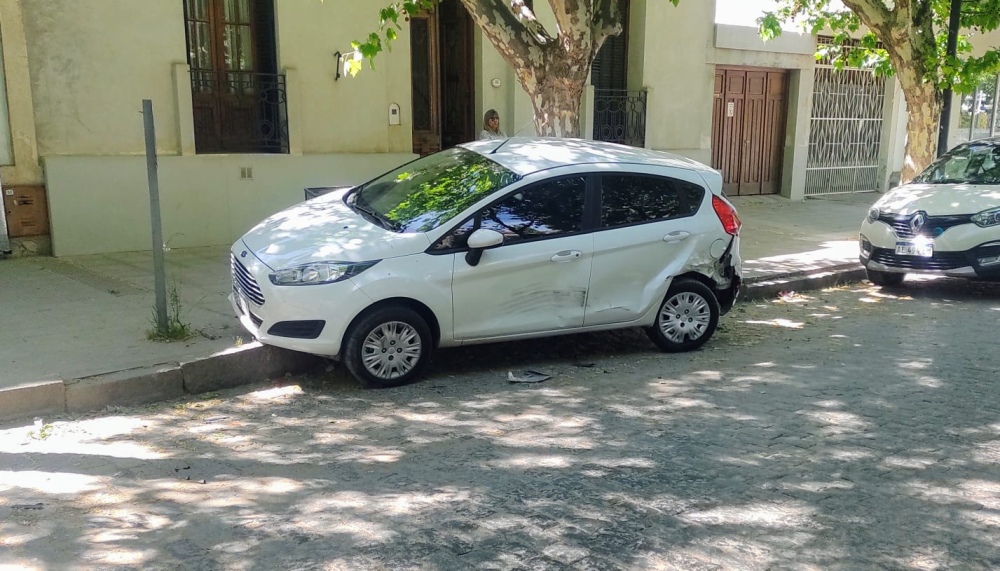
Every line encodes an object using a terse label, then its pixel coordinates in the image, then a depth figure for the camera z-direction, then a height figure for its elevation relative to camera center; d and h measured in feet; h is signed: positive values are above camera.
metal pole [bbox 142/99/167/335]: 21.71 -2.85
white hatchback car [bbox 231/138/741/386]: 19.89 -3.03
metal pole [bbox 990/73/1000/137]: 70.28 +1.73
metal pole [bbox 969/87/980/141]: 71.26 +1.71
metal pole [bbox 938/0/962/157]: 40.91 +2.09
